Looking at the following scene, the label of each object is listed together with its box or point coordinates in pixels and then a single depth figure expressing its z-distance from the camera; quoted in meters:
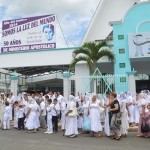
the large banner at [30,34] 16.41
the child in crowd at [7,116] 9.60
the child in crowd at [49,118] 8.60
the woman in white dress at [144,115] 7.59
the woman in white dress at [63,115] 8.83
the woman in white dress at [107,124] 7.64
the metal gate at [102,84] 11.26
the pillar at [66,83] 11.39
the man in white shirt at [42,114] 9.53
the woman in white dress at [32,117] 8.89
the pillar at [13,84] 12.70
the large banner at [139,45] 13.33
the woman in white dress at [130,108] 9.40
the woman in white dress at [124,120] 7.65
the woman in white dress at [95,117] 7.85
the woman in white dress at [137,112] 9.33
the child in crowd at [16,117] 9.69
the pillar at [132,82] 10.75
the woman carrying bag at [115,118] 7.26
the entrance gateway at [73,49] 13.68
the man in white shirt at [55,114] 8.72
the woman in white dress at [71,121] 7.83
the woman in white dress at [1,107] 10.15
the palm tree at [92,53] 13.70
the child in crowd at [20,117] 9.46
